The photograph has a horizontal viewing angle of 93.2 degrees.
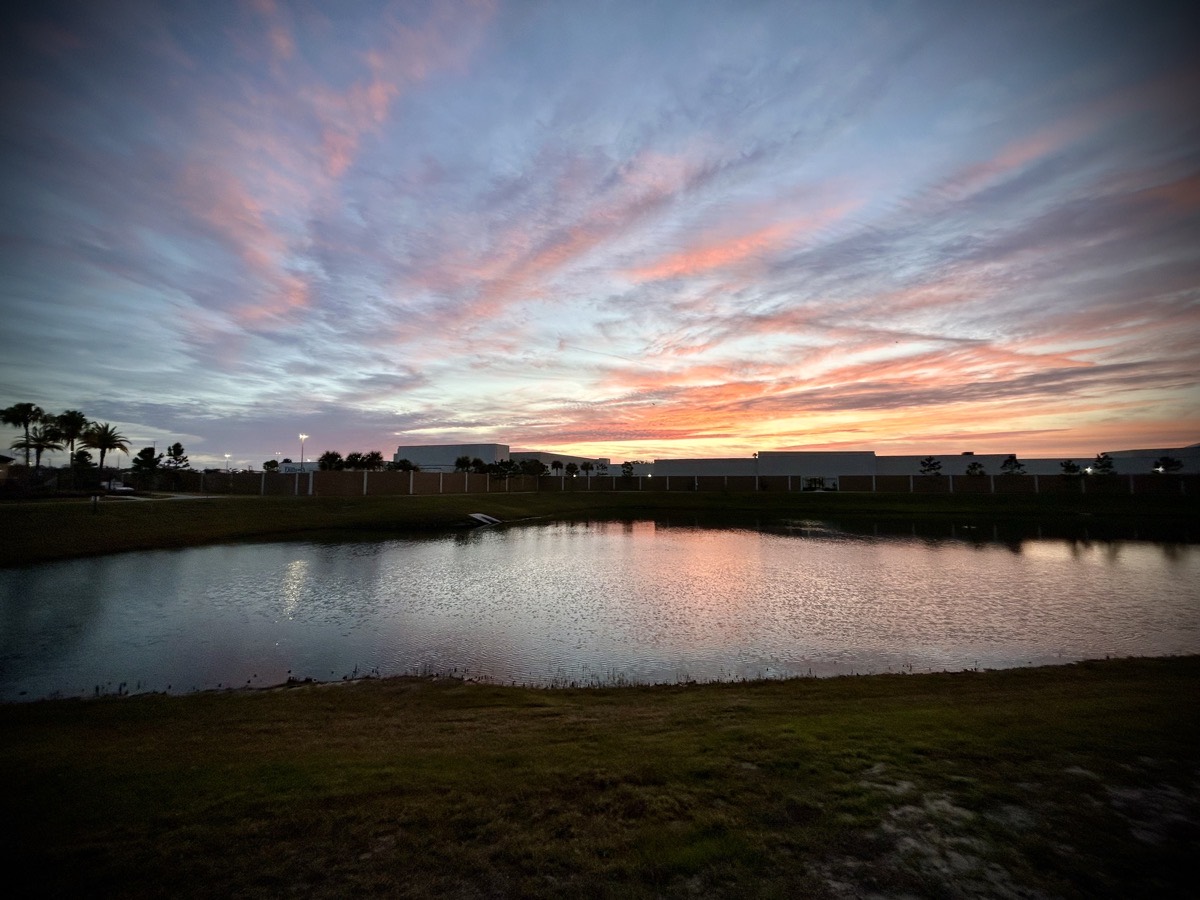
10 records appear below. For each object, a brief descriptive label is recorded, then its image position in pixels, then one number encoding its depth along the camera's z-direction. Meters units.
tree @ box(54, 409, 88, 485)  68.94
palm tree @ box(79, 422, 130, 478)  75.41
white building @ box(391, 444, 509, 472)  138.00
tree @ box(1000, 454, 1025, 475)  95.09
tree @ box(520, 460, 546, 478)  116.12
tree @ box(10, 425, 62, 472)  65.94
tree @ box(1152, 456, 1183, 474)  81.06
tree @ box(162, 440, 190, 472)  90.00
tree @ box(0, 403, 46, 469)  66.81
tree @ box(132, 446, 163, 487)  82.06
